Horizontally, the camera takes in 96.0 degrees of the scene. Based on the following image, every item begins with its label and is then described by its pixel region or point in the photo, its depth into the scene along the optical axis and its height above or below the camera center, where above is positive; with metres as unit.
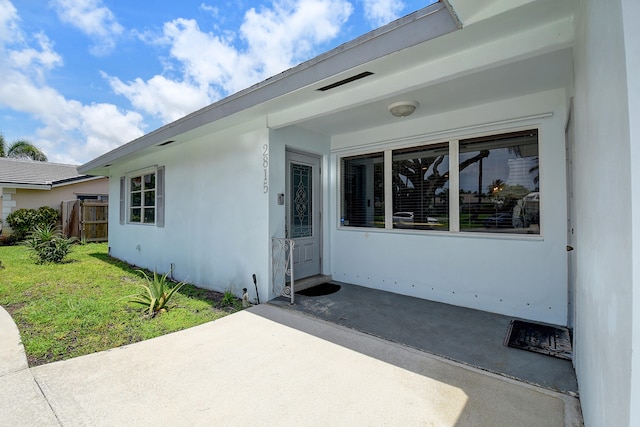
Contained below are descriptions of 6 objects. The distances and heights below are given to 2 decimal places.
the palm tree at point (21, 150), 20.48 +4.85
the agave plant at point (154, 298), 4.18 -1.24
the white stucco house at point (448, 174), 1.14 +0.48
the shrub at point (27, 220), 11.55 -0.14
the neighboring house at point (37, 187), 11.68 +1.28
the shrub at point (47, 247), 7.77 -0.83
